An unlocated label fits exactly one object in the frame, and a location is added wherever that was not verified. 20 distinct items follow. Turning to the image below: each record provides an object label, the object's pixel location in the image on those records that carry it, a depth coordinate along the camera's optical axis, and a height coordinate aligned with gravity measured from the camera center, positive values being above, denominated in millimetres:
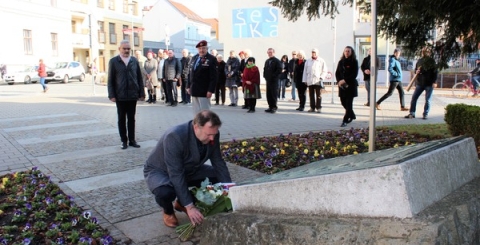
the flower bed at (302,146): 6531 -1064
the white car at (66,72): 35750 +970
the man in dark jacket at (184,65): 15117 +625
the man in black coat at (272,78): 12844 +137
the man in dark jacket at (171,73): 14922 +344
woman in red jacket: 13117 +55
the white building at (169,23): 69375 +9391
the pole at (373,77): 5094 +62
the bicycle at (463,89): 18628 -326
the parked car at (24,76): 33156 +611
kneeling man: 3760 -732
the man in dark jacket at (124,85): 7637 -24
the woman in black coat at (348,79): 10031 +74
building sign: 30891 +4246
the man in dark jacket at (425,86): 11094 -106
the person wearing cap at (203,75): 8758 +158
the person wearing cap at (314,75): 12312 +205
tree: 5785 +862
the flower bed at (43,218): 3922 -1317
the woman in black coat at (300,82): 13258 +15
